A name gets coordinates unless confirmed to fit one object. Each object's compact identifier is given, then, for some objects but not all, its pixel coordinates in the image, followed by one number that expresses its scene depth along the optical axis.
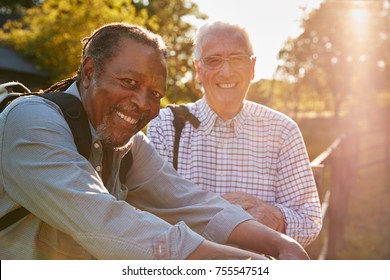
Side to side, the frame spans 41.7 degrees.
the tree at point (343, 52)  22.69
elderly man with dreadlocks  1.35
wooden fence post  5.63
